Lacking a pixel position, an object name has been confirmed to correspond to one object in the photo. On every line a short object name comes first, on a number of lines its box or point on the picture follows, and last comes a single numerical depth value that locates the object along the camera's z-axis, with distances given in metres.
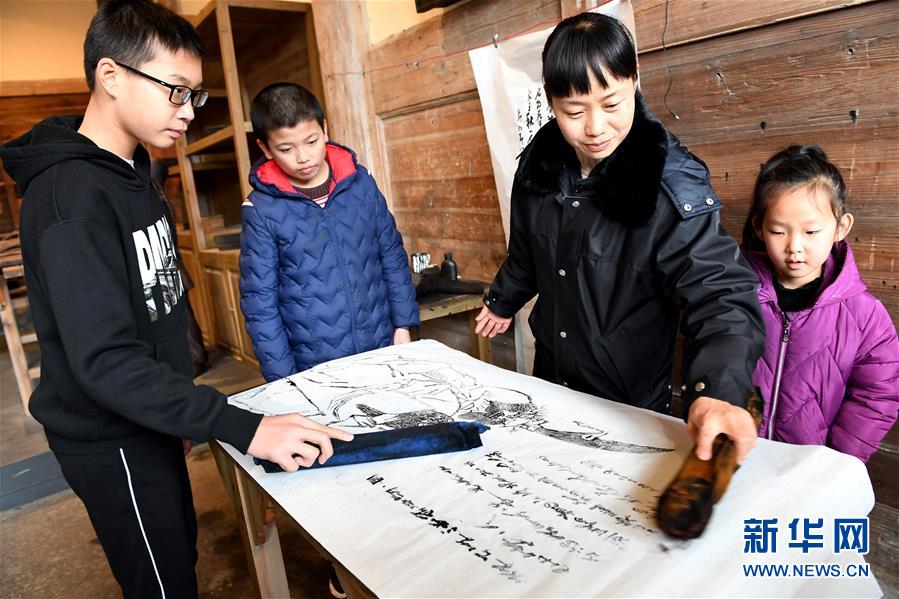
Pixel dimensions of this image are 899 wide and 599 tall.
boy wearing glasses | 0.98
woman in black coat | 0.98
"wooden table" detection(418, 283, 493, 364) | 2.36
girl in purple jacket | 1.33
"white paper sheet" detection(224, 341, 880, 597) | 0.69
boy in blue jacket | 1.82
